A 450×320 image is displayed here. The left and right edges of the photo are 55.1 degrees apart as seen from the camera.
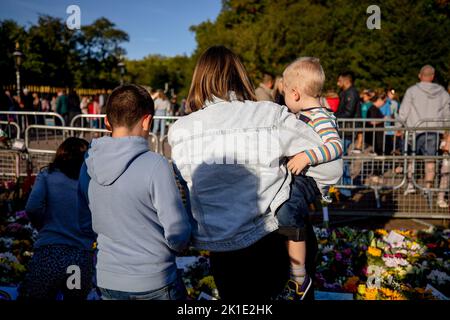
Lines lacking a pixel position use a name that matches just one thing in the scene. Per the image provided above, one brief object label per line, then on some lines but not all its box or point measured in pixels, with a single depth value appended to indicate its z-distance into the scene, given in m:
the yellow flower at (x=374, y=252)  4.61
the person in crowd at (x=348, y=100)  8.18
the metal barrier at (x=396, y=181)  6.40
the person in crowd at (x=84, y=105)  21.78
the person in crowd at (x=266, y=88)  7.91
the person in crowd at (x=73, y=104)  15.27
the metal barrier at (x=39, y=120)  15.57
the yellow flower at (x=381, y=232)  5.50
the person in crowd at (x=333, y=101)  8.88
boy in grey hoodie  2.14
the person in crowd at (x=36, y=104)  20.95
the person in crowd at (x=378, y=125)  7.82
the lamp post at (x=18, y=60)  18.88
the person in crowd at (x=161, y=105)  16.55
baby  2.16
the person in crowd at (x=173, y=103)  23.54
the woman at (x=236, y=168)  2.06
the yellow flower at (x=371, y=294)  3.55
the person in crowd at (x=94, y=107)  20.47
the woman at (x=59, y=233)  3.01
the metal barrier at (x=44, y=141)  7.05
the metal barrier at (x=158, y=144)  6.55
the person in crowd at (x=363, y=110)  7.51
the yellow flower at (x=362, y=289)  3.70
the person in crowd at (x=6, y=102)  15.14
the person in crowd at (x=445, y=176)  6.39
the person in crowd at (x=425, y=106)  7.23
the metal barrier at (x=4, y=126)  10.39
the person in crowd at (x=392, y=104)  10.95
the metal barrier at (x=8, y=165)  7.29
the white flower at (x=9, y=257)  4.37
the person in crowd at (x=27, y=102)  18.80
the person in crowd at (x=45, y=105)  23.04
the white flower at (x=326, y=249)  4.76
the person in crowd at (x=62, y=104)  15.76
